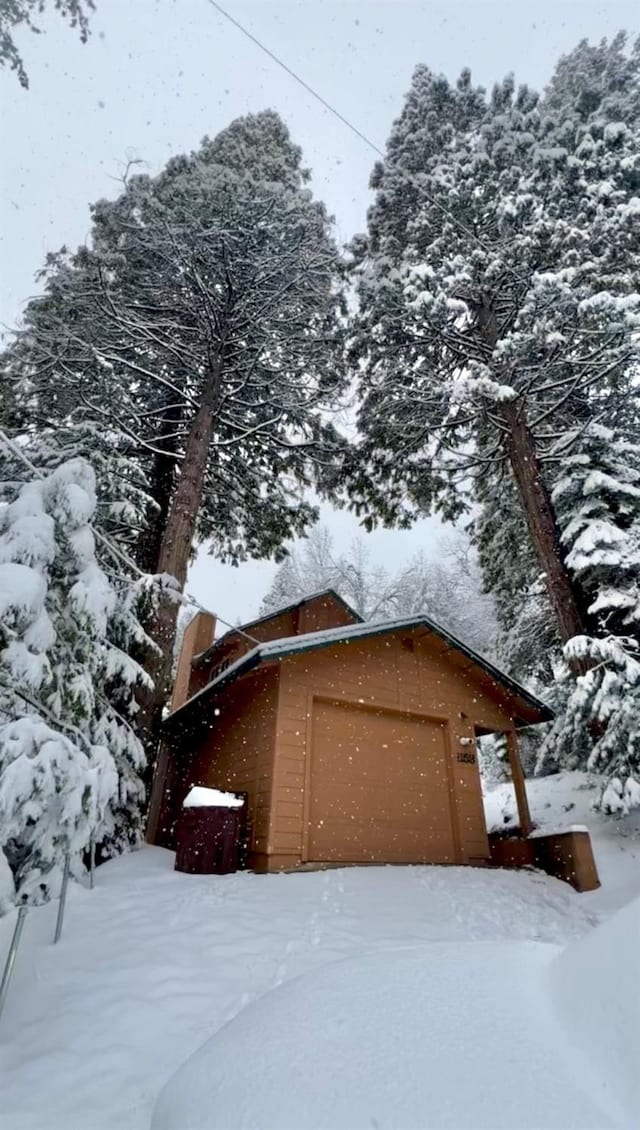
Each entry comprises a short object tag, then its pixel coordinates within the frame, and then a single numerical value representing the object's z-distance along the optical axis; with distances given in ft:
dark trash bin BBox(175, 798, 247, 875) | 21.20
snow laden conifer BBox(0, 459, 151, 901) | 10.45
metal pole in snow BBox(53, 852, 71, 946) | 12.92
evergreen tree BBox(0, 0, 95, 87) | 22.20
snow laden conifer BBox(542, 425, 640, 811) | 25.16
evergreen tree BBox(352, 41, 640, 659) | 30.17
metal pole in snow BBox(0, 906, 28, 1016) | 9.77
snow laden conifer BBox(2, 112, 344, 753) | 31.32
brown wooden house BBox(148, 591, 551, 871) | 24.38
